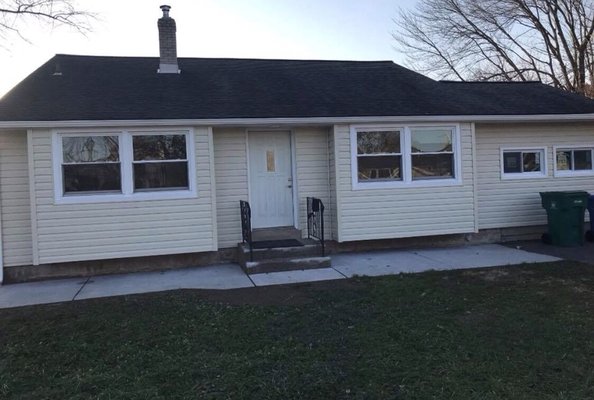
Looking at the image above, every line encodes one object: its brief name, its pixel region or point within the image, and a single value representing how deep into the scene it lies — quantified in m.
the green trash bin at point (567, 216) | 9.71
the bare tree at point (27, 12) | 12.09
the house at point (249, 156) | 8.26
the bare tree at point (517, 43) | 24.45
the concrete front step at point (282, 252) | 8.38
